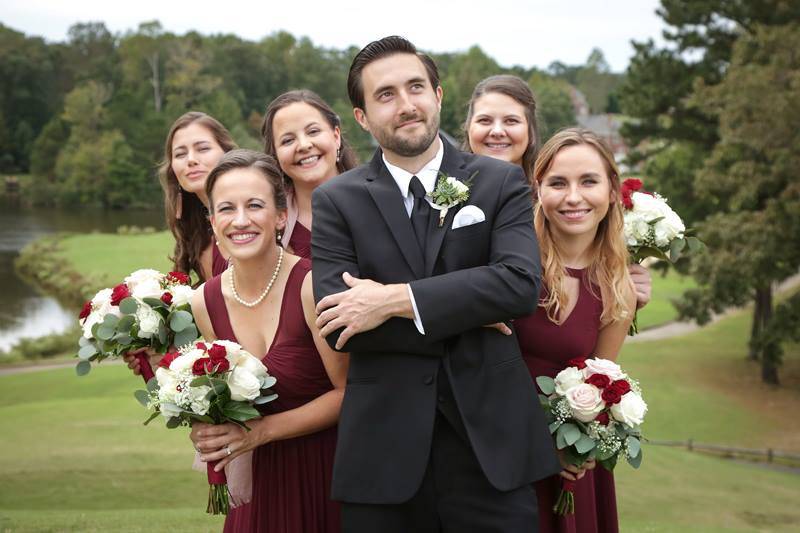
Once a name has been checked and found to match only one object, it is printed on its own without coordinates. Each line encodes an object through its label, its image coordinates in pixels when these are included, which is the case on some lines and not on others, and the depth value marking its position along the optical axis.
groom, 3.67
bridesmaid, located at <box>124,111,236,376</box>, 6.20
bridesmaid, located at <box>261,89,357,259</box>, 5.62
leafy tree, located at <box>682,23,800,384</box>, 21.50
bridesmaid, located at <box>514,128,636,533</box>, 4.48
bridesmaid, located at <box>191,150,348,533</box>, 4.25
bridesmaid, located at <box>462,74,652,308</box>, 5.98
